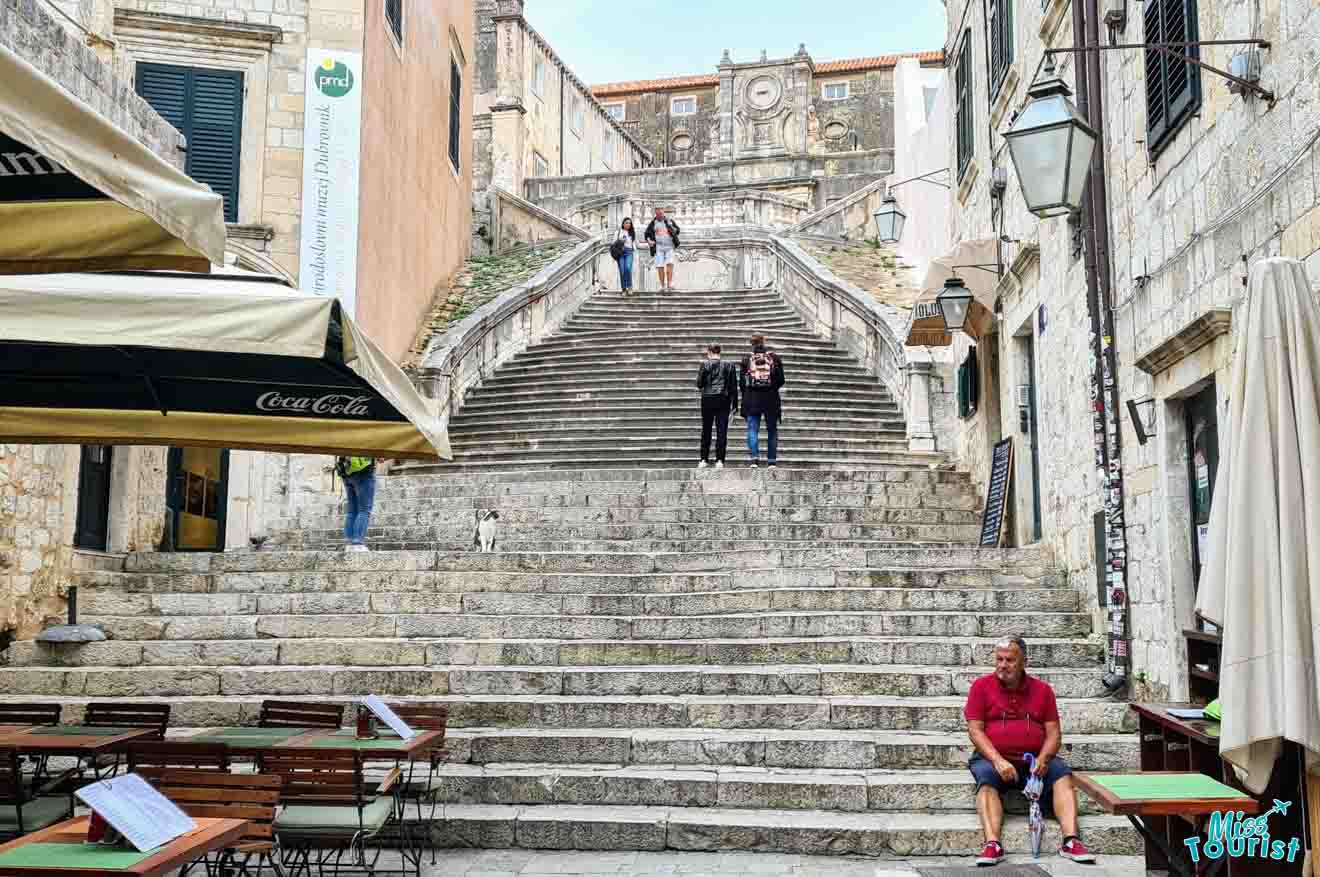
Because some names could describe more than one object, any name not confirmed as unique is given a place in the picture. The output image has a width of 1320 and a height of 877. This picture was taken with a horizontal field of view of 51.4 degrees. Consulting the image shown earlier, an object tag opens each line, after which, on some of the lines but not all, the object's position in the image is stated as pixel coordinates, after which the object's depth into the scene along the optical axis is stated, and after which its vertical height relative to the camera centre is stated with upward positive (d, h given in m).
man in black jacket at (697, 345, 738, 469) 15.41 +2.07
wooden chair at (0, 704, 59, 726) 7.68 -0.77
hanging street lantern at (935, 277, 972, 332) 13.05 +2.64
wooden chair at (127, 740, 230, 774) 6.21 -0.80
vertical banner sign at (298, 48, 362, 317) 17.38 +5.17
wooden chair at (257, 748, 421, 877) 6.06 -1.03
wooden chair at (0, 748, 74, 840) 6.10 -1.08
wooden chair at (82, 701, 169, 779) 7.73 -0.78
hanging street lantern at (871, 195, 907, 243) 20.12 +5.27
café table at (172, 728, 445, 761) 6.55 -0.83
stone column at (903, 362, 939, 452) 16.86 +2.14
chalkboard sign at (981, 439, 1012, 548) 12.52 +0.80
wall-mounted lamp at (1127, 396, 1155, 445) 8.63 +1.03
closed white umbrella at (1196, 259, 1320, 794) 4.68 +0.17
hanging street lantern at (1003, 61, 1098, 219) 7.91 +2.51
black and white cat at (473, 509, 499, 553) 12.49 +0.43
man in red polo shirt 7.26 -0.82
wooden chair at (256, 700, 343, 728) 7.79 -0.78
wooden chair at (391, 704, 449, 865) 7.39 -0.77
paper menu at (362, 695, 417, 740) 6.59 -0.66
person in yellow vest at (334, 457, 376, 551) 12.66 +0.72
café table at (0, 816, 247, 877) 4.32 -0.91
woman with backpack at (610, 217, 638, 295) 24.86 +5.94
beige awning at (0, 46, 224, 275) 4.14 +1.14
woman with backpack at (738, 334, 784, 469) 15.43 +2.10
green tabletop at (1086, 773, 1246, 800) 5.14 -0.79
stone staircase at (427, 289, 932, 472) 16.80 +2.44
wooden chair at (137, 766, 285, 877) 5.41 -0.86
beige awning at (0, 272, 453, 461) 5.97 +1.01
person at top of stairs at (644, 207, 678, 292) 26.06 +6.34
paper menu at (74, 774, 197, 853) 4.54 -0.79
